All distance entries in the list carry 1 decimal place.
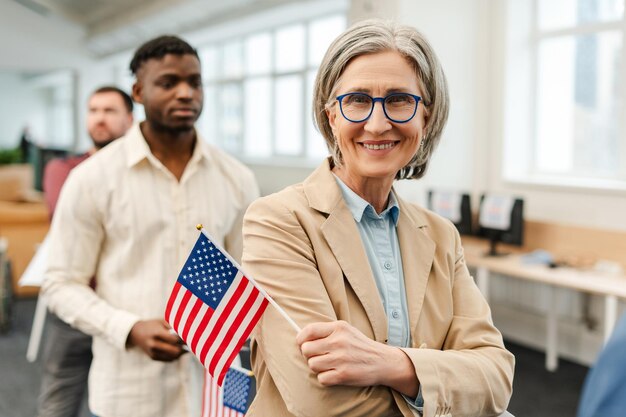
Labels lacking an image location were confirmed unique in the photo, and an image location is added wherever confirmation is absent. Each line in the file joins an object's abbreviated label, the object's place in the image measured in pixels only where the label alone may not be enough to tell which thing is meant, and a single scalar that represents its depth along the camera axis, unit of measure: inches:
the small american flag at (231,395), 55.3
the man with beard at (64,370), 84.6
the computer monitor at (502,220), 183.0
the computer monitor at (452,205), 197.6
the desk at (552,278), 151.6
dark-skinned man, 67.1
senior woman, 39.7
